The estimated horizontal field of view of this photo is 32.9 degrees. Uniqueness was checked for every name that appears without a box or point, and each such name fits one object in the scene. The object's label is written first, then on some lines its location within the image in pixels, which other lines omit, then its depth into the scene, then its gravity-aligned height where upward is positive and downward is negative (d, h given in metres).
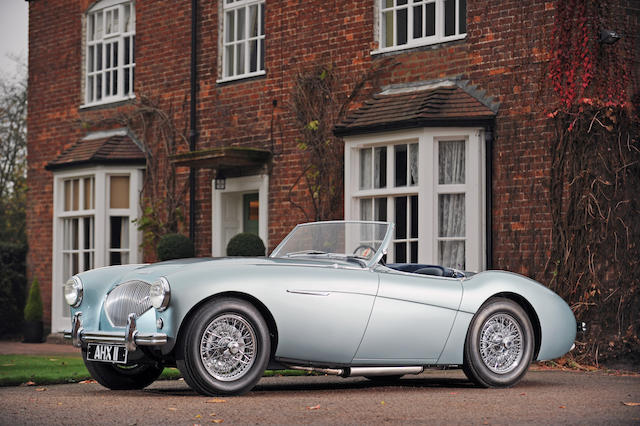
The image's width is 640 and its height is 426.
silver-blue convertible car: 7.06 -0.58
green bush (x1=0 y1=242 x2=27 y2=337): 17.83 -0.91
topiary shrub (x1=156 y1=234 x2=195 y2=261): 14.80 -0.19
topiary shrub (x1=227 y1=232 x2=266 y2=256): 13.81 -0.15
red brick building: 11.81 +1.45
